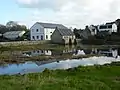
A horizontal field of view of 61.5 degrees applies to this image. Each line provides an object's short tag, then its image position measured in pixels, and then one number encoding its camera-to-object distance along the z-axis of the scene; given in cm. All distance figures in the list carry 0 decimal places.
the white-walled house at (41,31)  3473
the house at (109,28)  4127
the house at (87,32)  3884
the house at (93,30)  4106
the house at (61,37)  3200
